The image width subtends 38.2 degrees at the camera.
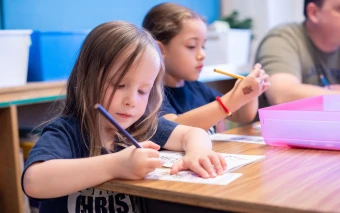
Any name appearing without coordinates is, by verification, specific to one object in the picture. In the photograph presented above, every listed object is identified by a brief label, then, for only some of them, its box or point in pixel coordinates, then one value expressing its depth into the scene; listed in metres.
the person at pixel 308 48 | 1.83
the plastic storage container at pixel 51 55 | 1.74
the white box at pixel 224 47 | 2.53
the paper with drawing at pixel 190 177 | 0.83
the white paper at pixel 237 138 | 1.24
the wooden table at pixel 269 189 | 0.69
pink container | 1.07
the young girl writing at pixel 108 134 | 0.86
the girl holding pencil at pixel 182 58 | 1.45
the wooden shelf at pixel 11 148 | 1.47
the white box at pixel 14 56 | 1.55
